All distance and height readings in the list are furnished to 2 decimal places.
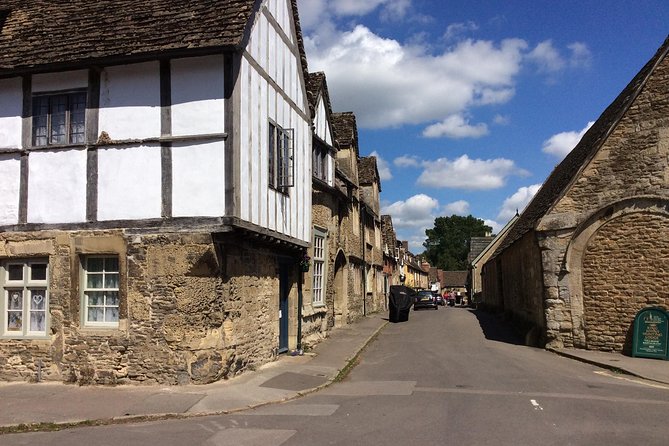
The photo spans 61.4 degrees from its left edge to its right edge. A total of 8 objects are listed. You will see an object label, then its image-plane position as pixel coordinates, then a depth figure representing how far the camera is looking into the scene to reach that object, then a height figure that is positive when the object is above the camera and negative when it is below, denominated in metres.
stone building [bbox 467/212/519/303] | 49.72 +1.73
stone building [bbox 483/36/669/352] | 15.55 +1.15
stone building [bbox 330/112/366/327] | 23.66 +1.97
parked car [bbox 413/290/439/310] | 43.81 -2.02
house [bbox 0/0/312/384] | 10.41 +1.74
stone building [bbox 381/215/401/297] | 44.55 +1.89
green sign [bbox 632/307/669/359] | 14.73 -1.66
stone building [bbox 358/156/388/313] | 31.59 +2.92
